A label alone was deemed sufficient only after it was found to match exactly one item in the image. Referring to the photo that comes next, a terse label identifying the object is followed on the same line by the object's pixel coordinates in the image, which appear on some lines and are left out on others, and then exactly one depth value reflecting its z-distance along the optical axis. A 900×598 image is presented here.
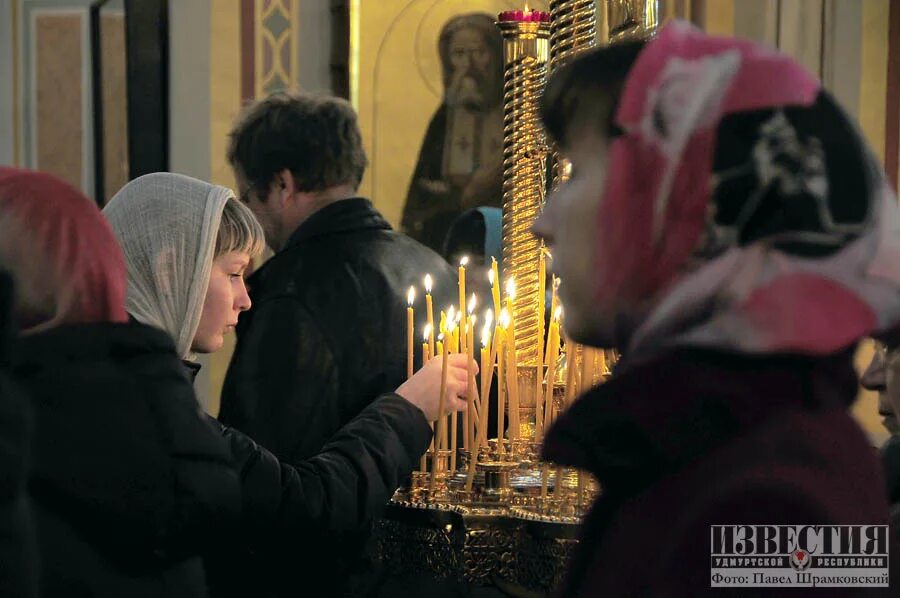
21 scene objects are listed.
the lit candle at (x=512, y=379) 3.58
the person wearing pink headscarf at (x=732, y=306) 1.56
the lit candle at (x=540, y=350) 3.63
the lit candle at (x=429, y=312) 3.48
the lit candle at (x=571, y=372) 3.49
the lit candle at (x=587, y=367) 3.43
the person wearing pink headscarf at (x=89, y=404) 2.39
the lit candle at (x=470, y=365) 3.55
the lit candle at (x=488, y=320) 3.65
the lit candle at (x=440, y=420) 3.48
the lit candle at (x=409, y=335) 3.61
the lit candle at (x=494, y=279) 3.65
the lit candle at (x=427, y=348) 3.61
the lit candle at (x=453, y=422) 3.67
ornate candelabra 3.47
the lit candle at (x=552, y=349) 3.56
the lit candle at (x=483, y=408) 3.62
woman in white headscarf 3.19
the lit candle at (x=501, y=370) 3.63
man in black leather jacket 3.93
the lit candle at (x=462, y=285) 3.54
